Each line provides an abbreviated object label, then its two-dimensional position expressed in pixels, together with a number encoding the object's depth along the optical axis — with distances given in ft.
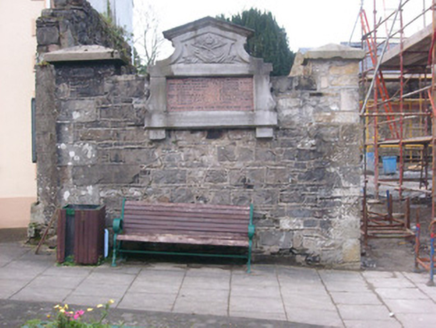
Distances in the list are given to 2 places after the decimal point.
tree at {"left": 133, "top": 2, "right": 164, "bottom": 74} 78.57
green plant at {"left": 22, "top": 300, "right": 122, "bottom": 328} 12.11
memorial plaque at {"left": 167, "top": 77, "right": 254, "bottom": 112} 21.25
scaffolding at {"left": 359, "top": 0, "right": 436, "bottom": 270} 26.76
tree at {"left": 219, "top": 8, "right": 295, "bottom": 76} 69.31
